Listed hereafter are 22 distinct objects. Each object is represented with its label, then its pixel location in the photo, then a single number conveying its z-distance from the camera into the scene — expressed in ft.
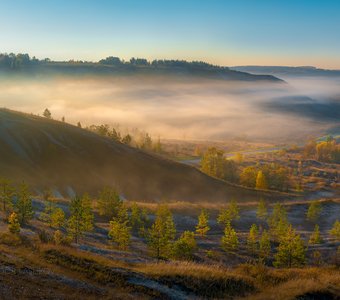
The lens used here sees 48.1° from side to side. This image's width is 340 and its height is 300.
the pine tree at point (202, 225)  272.92
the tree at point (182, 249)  193.00
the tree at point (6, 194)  229.86
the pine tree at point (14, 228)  142.10
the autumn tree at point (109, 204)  293.23
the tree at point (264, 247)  235.81
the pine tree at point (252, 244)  240.32
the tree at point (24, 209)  201.82
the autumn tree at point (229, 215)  309.01
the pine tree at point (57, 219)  213.87
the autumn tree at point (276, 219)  289.53
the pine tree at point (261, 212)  348.79
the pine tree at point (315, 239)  272.31
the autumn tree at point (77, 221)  196.49
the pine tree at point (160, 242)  188.44
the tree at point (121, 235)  202.28
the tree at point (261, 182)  547.08
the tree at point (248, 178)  563.89
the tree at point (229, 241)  237.45
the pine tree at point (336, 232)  287.46
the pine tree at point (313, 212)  362.33
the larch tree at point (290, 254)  200.34
